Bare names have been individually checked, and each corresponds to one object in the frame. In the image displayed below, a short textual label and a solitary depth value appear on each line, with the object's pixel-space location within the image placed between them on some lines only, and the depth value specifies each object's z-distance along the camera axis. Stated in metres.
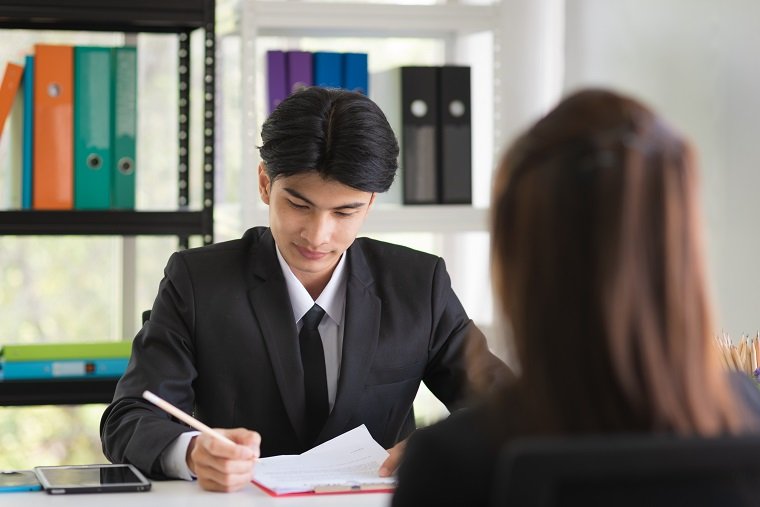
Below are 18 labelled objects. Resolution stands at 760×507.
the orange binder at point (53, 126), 2.40
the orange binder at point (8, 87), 2.38
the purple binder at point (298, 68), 2.61
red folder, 1.46
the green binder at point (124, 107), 2.45
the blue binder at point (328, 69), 2.62
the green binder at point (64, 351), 2.43
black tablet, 1.47
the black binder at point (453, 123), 2.71
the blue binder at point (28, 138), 2.40
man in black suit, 1.75
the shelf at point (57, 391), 2.39
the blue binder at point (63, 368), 2.41
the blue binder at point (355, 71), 2.64
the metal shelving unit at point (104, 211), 2.41
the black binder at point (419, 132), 2.68
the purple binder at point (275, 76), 2.60
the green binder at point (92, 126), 2.43
